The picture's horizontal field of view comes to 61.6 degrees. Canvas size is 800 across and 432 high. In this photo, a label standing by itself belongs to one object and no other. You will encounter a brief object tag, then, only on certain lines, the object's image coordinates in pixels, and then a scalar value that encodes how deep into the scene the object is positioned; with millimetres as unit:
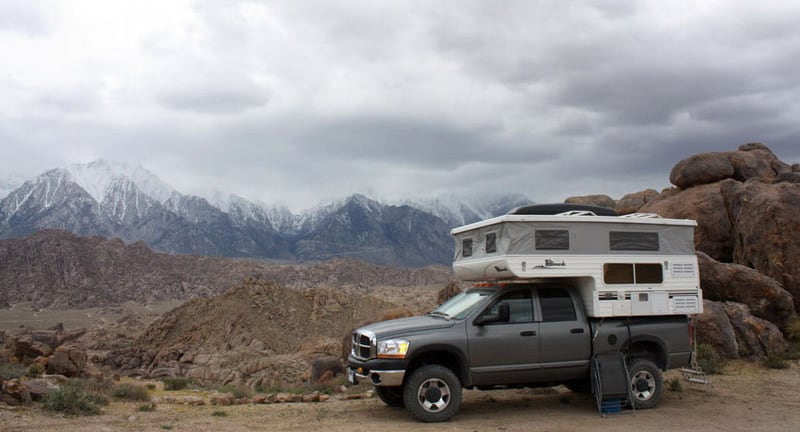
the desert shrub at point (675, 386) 12371
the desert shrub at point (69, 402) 10411
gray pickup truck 9789
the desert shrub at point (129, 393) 12922
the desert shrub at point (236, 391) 13225
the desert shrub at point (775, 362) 14633
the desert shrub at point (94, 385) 12888
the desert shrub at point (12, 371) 14398
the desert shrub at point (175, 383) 17484
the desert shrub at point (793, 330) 16297
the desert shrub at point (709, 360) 14148
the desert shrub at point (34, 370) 16344
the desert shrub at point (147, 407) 11383
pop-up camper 10250
